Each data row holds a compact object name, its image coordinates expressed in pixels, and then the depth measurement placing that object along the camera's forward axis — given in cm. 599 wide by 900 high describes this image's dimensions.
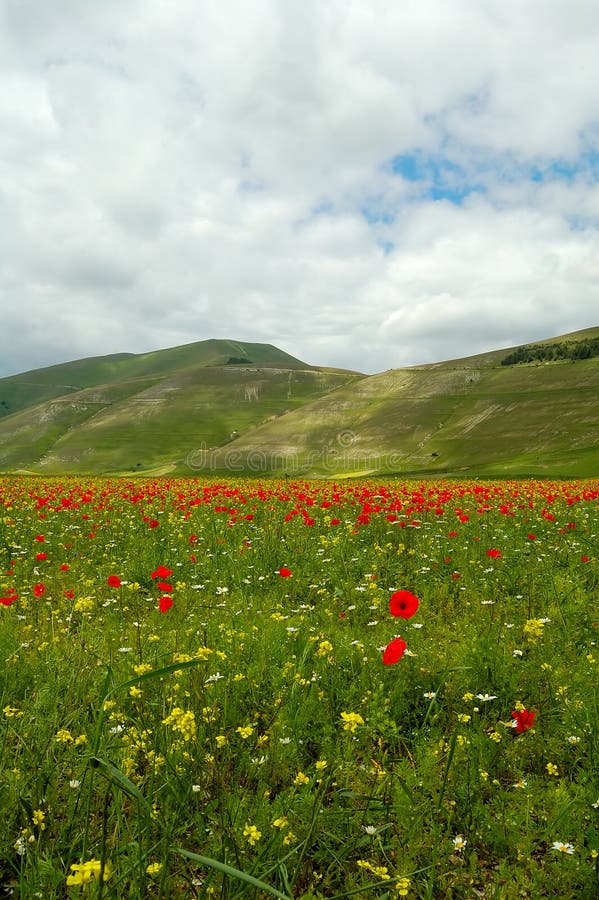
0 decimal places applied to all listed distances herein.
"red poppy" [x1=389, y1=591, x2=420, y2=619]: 327
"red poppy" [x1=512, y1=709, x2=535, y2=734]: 302
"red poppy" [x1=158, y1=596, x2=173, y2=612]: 434
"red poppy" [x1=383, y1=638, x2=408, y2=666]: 279
